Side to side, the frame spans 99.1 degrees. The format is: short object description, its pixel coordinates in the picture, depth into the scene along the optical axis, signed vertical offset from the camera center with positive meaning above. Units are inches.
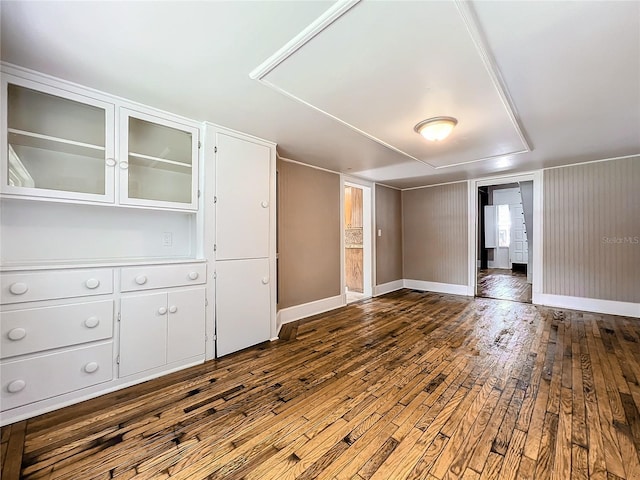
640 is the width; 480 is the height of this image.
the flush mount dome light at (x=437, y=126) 100.0 +43.0
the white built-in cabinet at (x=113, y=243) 71.1 -0.2
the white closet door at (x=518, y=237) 358.0 +6.3
